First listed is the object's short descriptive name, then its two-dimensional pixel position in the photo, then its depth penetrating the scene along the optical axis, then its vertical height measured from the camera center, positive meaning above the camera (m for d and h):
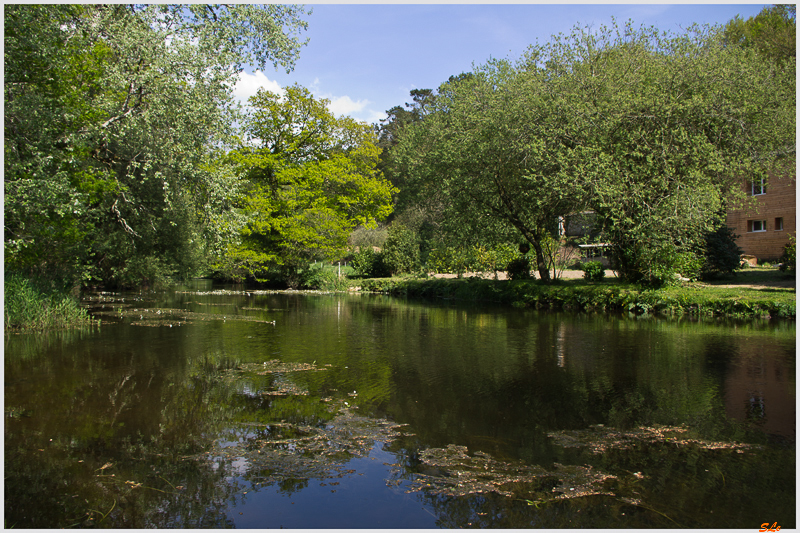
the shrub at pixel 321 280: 32.69 -0.76
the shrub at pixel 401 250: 35.78 +1.09
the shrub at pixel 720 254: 23.59 +0.45
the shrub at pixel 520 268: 26.27 -0.10
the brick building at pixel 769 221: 28.86 +2.40
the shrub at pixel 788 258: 22.17 +0.25
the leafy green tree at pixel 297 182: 30.75 +4.94
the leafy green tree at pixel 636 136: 17.14 +4.30
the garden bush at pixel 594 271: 24.69 -0.25
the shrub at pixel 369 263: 37.66 +0.23
